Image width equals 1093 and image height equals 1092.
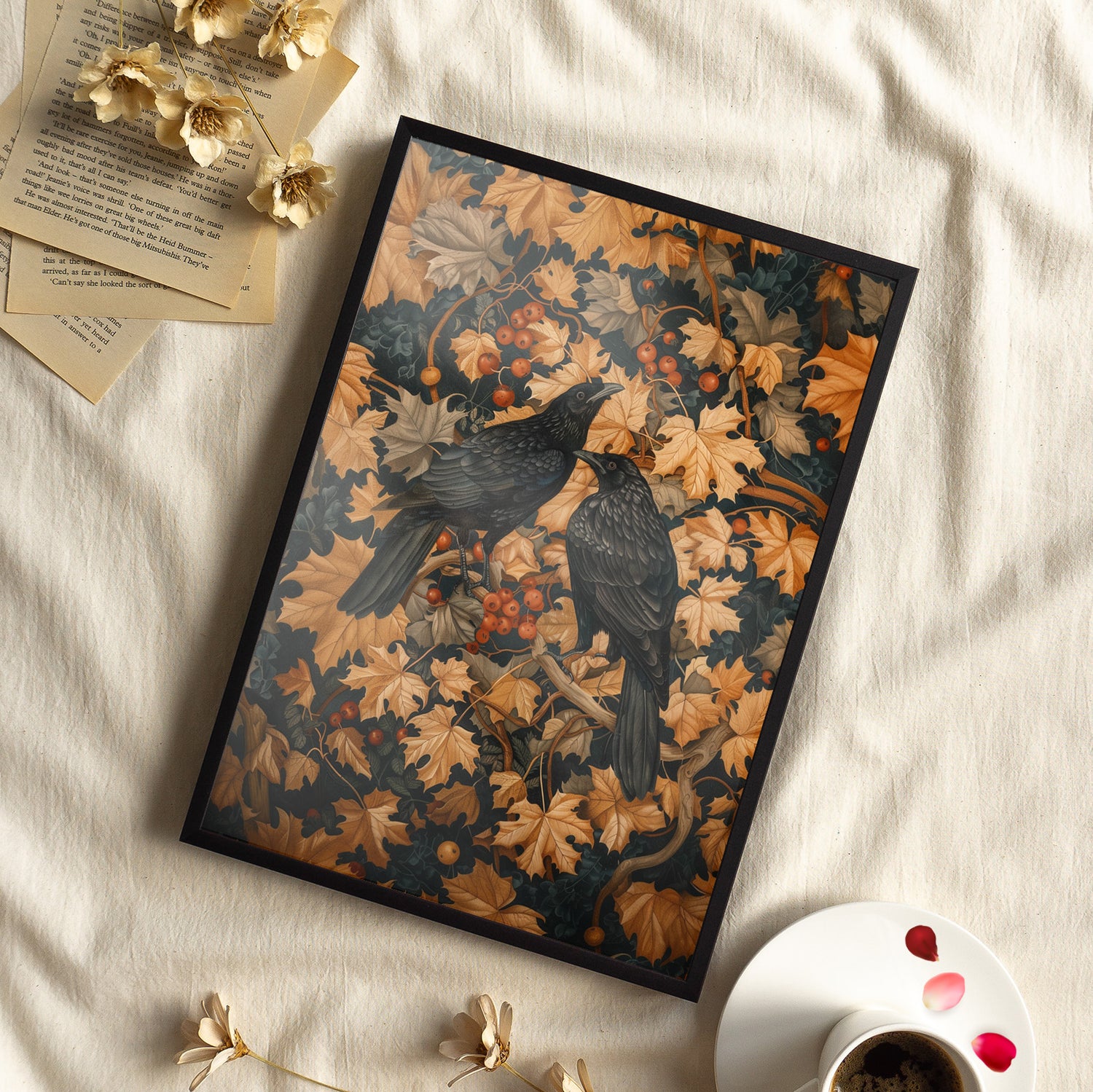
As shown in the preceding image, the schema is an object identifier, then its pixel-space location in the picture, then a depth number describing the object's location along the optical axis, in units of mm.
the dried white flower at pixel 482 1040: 658
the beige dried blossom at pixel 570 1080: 657
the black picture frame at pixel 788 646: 650
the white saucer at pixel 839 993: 643
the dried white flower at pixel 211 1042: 654
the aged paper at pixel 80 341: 683
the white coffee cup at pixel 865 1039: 569
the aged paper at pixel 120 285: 678
